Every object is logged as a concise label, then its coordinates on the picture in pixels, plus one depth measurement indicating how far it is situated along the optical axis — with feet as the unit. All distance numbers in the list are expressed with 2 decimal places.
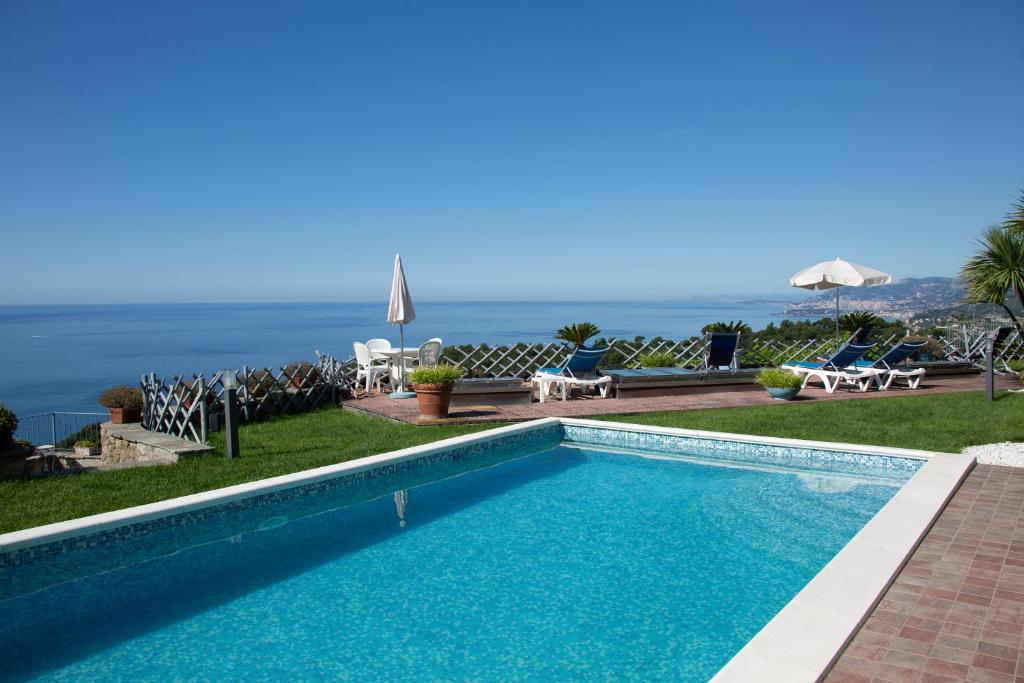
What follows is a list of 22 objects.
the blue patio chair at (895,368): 35.32
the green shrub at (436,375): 25.77
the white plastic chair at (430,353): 35.19
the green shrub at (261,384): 29.35
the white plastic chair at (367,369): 36.37
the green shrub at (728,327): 41.81
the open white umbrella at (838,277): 37.52
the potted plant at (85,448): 40.93
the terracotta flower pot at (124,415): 27.48
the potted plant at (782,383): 31.58
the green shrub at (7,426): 20.27
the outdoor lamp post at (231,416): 19.52
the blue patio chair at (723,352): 36.09
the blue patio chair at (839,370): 34.04
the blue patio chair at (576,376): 32.58
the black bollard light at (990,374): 29.45
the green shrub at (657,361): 37.81
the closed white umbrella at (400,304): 33.50
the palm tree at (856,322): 46.06
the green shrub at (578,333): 41.65
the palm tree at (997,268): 30.96
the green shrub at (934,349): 45.39
